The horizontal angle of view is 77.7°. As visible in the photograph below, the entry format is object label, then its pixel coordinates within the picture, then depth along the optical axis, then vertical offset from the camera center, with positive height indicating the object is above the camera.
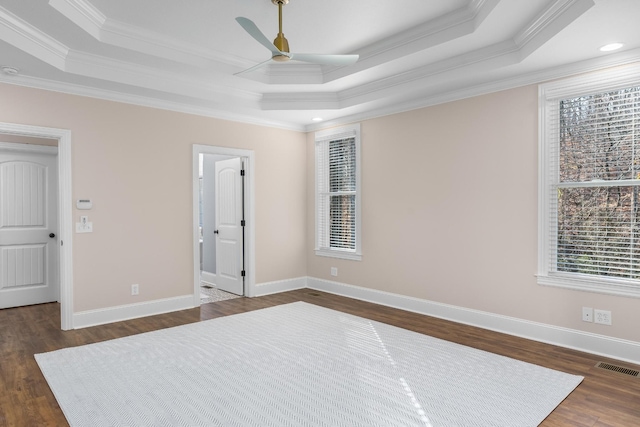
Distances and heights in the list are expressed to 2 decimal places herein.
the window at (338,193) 5.68 +0.22
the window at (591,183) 3.34 +0.22
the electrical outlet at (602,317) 3.41 -0.95
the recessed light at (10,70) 3.58 +1.26
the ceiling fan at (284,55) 2.83 +1.16
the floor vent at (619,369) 3.06 -1.28
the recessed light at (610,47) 3.16 +1.29
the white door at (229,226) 5.86 -0.29
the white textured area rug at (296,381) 2.47 -1.29
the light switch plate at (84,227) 4.23 -0.21
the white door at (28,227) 5.14 -0.26
